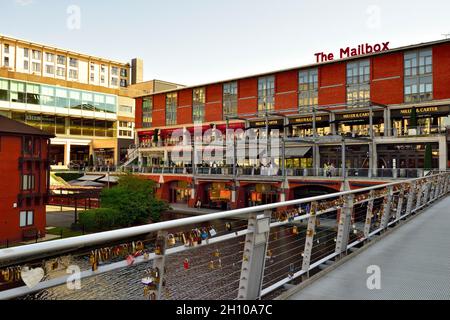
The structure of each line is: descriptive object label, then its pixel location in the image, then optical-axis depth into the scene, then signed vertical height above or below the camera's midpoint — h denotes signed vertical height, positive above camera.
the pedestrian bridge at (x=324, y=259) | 2.83 -1.25
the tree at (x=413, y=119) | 37.03 +4.50
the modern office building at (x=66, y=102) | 68.00 +11.85
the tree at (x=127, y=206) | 36.25 -4.30
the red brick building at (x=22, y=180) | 30.91 -1.32
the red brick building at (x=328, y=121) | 38.50 +5.29
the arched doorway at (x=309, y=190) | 39.81 -2.68
